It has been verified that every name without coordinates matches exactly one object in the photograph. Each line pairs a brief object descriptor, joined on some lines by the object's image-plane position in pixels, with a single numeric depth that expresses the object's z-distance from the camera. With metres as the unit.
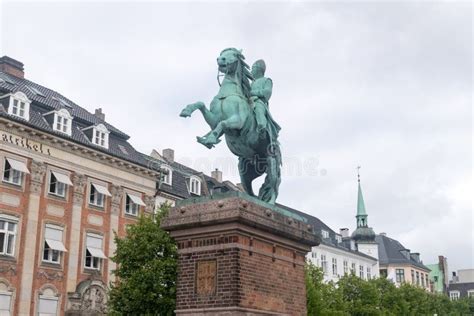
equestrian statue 12.15
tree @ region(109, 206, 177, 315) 27.16
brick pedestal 10.84
